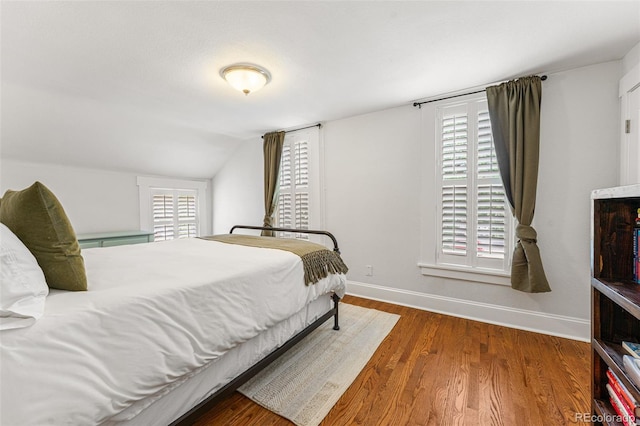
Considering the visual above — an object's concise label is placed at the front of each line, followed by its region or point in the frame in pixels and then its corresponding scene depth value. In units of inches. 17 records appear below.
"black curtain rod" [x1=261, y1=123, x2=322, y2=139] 144.3
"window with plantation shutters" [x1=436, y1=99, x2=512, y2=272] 100.2
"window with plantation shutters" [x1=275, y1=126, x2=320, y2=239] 148.9
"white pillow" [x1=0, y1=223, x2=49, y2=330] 31.1
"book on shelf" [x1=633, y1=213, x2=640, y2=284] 42.8
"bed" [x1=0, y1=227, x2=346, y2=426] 31.0
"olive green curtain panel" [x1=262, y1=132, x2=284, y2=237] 159.0
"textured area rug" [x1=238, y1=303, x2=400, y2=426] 59.5
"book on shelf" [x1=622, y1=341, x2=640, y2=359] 38.9
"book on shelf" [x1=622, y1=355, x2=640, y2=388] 35.5
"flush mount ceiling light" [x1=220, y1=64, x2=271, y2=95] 84.8
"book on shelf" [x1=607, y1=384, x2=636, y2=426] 38.1
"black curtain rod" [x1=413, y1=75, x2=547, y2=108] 91.6
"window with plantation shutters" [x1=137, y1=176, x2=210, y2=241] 165.6
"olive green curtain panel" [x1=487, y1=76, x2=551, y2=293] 90.2
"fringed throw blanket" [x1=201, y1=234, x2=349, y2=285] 78.0
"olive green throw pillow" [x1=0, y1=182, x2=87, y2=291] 41.3
